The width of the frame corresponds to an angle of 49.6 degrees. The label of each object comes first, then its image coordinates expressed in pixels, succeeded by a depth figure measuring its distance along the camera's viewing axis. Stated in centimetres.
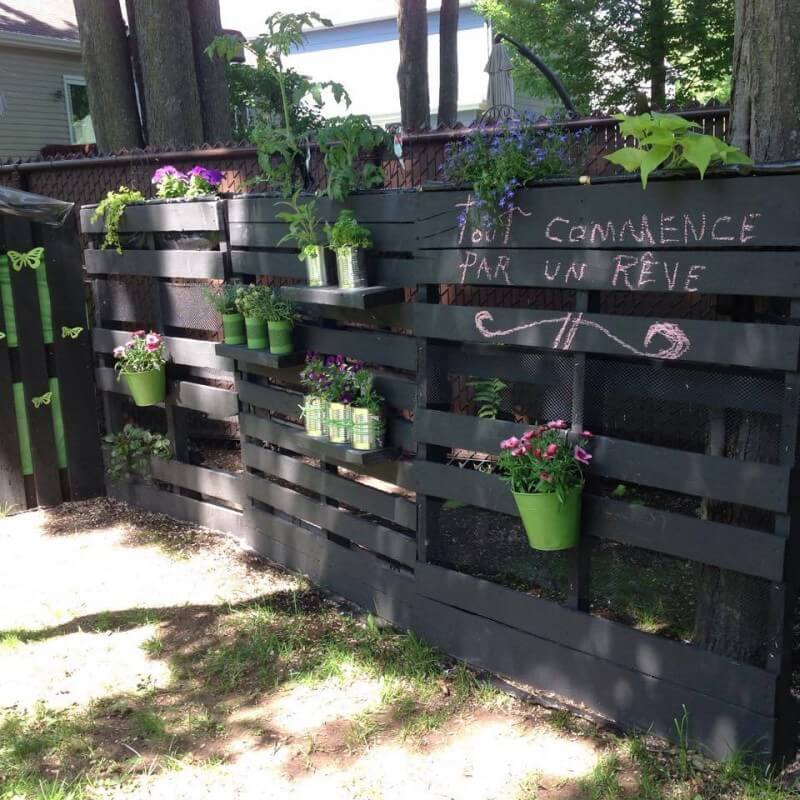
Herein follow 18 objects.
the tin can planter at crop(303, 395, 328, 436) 402
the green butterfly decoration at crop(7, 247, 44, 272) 553
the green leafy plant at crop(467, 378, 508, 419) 344
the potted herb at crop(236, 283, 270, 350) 437
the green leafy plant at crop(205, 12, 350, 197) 411
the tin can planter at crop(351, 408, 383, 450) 380
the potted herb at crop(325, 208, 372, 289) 375
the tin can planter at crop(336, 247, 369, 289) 376
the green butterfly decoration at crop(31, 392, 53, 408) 570
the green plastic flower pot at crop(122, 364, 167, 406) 527
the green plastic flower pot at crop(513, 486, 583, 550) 301
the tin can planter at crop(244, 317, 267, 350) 443
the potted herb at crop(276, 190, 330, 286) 394
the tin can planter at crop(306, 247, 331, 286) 393
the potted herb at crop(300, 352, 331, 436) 402
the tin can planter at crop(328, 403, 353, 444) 389
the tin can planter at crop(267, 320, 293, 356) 429
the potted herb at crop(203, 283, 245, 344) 459
